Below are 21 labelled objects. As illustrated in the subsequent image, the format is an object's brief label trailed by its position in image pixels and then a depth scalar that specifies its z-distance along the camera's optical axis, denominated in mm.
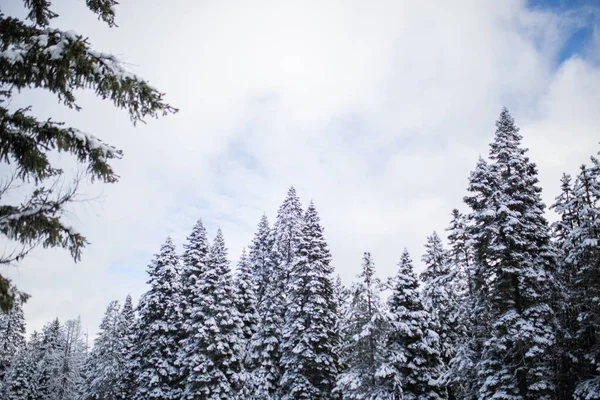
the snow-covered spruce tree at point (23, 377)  42906
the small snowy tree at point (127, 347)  31291
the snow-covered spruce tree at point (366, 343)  22123
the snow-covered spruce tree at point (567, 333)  15789
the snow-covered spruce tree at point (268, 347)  26375
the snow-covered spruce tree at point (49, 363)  49375
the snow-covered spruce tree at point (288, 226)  34156
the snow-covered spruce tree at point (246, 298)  31391
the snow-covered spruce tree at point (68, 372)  50219
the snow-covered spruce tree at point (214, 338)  24797
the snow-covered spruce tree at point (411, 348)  22047
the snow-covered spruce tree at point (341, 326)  24303
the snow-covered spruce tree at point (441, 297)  25981
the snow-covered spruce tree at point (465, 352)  17703
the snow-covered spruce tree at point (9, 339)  46062
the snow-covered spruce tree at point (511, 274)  15438
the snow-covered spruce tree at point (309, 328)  25375
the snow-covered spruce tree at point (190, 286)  26094
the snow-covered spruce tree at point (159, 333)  26547
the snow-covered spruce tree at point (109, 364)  33594
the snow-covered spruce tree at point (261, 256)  36344
